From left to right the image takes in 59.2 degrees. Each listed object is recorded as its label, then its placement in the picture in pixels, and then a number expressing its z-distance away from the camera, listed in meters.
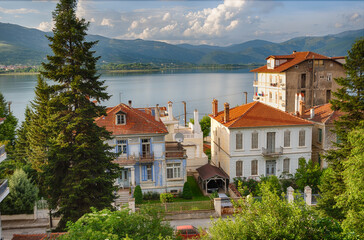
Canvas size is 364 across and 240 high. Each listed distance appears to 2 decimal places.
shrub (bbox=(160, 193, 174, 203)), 26.32
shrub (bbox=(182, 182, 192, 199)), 27.88
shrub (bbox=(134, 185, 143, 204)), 26.42
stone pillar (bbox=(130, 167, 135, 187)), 28.27
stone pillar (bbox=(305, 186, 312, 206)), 24.61
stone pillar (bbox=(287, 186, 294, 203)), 24.88
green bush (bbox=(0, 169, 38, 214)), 24.17
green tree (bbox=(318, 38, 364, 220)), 21.25
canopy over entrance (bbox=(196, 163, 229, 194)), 29.18
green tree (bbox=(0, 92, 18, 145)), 44.38
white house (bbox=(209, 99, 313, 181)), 29.62
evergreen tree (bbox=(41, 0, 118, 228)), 18.98
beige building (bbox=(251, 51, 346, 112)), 46.69
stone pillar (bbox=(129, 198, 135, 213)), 23.64
